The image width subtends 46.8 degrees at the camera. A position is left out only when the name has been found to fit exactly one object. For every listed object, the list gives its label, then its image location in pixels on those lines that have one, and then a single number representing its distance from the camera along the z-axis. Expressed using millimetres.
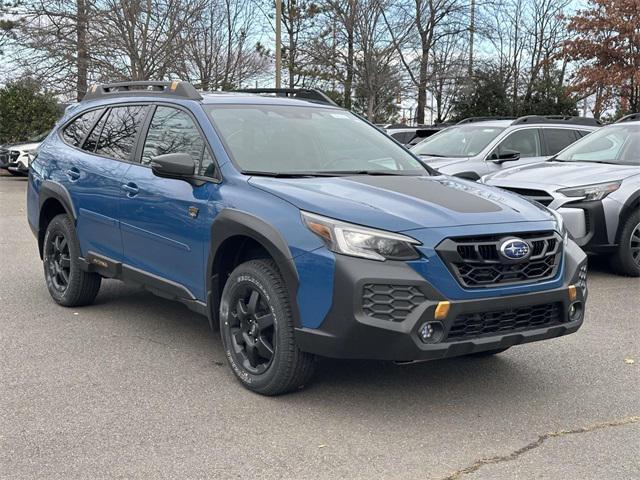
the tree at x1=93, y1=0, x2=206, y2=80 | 21219
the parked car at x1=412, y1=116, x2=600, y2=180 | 9984
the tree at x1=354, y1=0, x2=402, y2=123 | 23562
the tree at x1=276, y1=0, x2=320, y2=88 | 28109
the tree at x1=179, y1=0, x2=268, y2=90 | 24016
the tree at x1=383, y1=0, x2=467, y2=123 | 24719
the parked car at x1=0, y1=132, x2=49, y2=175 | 19172
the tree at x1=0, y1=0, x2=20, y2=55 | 23441
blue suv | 3615
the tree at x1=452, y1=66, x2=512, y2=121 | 27047
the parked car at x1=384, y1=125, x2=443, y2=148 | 14930
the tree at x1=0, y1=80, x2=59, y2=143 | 23141
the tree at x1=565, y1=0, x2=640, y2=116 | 22734
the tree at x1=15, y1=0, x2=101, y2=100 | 21531
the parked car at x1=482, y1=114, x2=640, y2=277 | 7230
